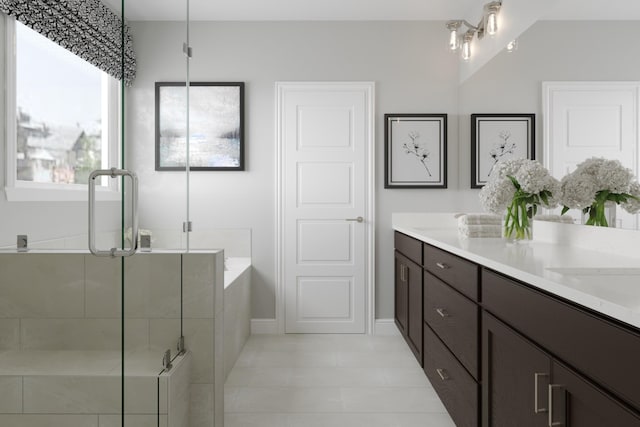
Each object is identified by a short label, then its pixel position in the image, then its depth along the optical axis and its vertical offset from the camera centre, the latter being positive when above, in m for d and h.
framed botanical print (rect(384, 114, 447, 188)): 3.46 +0.51
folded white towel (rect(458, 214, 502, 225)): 2.47 -0.03
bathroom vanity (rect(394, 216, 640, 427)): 0.84 -0.31
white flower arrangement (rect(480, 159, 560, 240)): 2.00 +0.10
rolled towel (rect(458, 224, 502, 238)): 2.42 -0.09
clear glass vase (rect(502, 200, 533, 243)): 2.11 -0.05
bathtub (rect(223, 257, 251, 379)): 2.61 -0.63
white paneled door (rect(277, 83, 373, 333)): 3.48 +0.07
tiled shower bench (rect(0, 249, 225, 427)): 1.31 -0.41
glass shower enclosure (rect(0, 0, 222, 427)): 1.19 -0.03
